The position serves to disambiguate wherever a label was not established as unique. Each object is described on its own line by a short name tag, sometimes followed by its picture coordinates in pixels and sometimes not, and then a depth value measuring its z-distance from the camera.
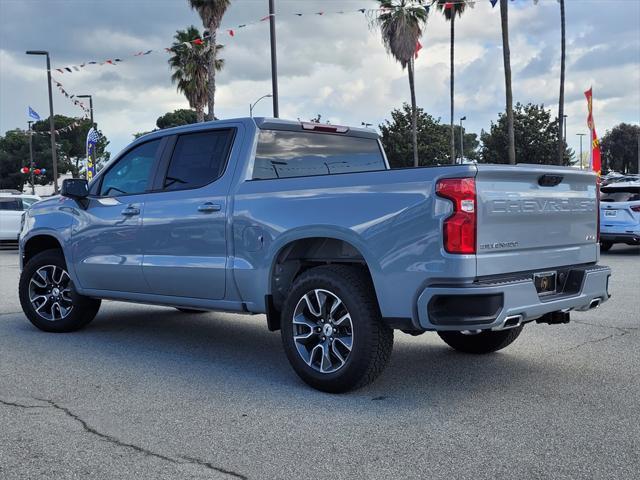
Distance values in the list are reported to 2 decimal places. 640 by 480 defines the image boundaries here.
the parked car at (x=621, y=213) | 15.08
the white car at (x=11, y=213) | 20.71
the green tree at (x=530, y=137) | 58.06
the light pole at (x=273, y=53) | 20.03
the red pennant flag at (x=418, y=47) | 39.19
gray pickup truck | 4.39
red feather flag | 25.94
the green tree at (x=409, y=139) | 59.53
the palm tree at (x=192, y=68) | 36.16
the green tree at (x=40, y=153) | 93.38
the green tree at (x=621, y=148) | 102.94
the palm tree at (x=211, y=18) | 28.88
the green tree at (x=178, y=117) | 99.56
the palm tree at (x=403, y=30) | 38.66
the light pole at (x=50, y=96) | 31.25
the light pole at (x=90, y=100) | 40.91
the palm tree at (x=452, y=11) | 38.94
